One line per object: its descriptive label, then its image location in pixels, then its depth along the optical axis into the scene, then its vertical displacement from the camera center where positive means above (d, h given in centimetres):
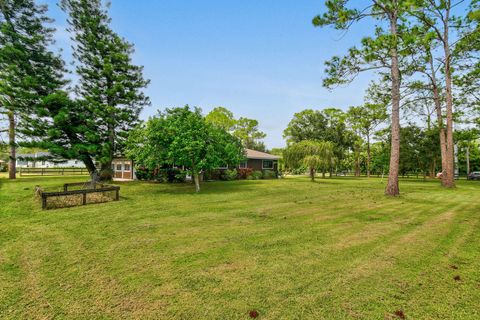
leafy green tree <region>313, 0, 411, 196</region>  697 +469
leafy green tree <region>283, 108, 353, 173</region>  3884 +668
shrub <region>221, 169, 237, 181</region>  2392 -96
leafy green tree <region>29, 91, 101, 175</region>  1387 +234
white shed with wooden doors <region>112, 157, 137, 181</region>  2378 -43
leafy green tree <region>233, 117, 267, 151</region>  4910 +756
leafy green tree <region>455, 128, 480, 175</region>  3571 +200
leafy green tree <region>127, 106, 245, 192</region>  1316 +143
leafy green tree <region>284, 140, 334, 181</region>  2381 +117
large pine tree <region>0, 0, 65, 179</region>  1430 +693
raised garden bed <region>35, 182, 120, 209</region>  880 -139
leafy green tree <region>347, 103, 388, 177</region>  3462 +635
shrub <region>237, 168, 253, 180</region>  2567 -81
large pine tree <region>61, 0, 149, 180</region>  1720 +781
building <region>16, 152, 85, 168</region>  1512 +46
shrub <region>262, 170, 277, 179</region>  2823 -105
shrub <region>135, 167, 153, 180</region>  2197 -71
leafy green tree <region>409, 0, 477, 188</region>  1506 +480
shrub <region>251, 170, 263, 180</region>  2631 -106
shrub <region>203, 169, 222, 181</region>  2302 -93
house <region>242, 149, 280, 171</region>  2837 +61
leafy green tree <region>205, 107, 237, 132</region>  4038 +898
